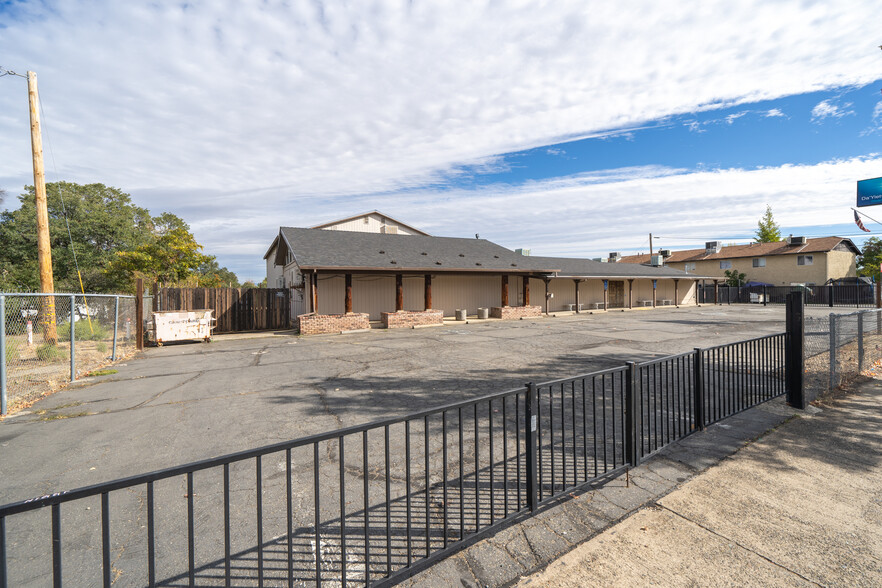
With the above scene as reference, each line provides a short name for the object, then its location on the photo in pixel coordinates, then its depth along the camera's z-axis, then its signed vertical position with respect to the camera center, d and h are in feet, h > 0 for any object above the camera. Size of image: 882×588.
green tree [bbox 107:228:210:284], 88.22 +8.40
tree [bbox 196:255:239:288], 125.59 +12.74
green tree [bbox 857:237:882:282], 142.82 +10.68
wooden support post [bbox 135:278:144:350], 44.39 -2.39
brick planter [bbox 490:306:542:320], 77.41 -4.03
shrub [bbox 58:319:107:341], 46.06 -4.11
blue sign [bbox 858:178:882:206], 38.83 +9.63
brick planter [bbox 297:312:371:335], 56.44 -4.23
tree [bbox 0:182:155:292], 98.48 +17.54
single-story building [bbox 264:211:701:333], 62.34 +2.96
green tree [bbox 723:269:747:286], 145.83 +4.01
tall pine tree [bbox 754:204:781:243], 164.25 +24.50
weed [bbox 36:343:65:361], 34.58 -4.89
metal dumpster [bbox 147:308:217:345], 46.73 -3.58
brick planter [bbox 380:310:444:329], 64.49 -4.24
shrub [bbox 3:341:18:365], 33.74 -4.66
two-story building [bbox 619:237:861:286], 130.31 +10.29
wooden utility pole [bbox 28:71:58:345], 40.60 +10.59
